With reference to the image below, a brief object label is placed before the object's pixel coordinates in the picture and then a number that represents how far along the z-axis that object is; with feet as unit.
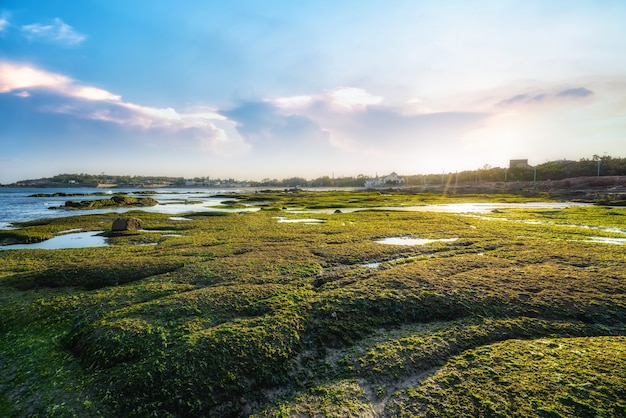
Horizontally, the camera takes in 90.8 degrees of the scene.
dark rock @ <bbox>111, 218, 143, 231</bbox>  74.43
